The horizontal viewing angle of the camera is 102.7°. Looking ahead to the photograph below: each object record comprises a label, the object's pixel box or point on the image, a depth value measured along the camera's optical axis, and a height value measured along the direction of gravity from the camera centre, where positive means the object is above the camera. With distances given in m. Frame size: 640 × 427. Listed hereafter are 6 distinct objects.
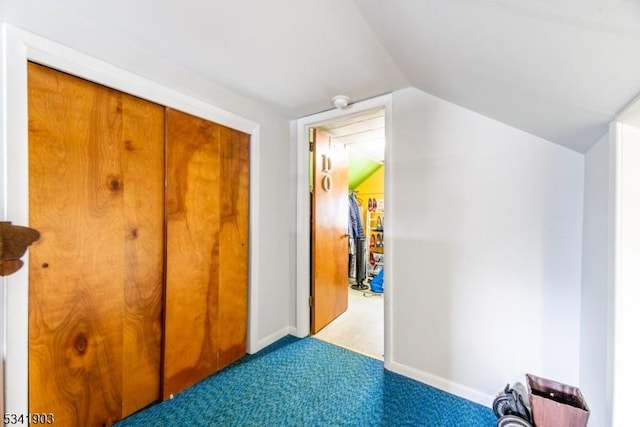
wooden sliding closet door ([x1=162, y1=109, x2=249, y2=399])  1.63 -0.27
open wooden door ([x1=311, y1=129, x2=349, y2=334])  2.51 -0.22
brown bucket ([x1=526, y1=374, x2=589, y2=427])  1.15 -0.92
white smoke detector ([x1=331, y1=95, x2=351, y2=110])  1.94 +0.85
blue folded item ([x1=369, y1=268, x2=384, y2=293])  3.93 -1.13
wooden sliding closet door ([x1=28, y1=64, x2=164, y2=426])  1.17 -0.21
